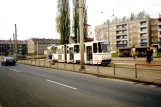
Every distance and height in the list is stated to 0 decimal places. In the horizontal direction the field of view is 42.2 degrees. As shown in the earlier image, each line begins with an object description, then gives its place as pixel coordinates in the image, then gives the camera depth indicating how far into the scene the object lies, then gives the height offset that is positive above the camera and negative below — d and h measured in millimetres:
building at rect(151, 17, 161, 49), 79500 +8508
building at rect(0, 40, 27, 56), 164125 +7449
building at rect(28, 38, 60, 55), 143025 +7613
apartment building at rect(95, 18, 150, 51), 85500 +9137
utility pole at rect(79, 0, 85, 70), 18672 +1102
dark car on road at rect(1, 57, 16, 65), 36106 -1030
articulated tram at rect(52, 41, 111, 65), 24891 +318
